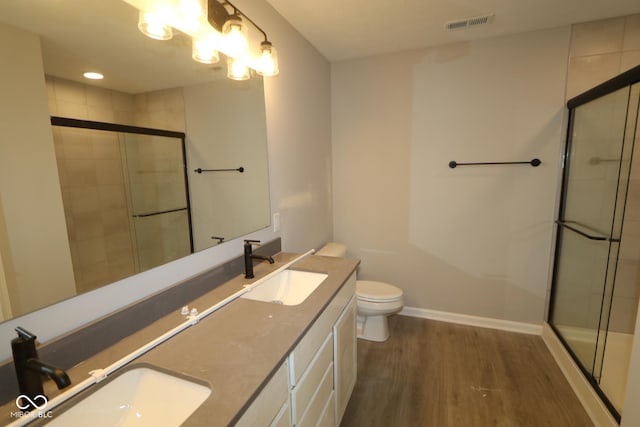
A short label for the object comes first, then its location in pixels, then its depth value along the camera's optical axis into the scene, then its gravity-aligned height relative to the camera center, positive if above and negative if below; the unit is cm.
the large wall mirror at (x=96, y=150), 79 +9
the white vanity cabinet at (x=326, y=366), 105 -82
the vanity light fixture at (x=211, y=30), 110 +60
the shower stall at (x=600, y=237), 183 -47
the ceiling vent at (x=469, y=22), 200 +102
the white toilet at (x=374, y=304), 231 -101
